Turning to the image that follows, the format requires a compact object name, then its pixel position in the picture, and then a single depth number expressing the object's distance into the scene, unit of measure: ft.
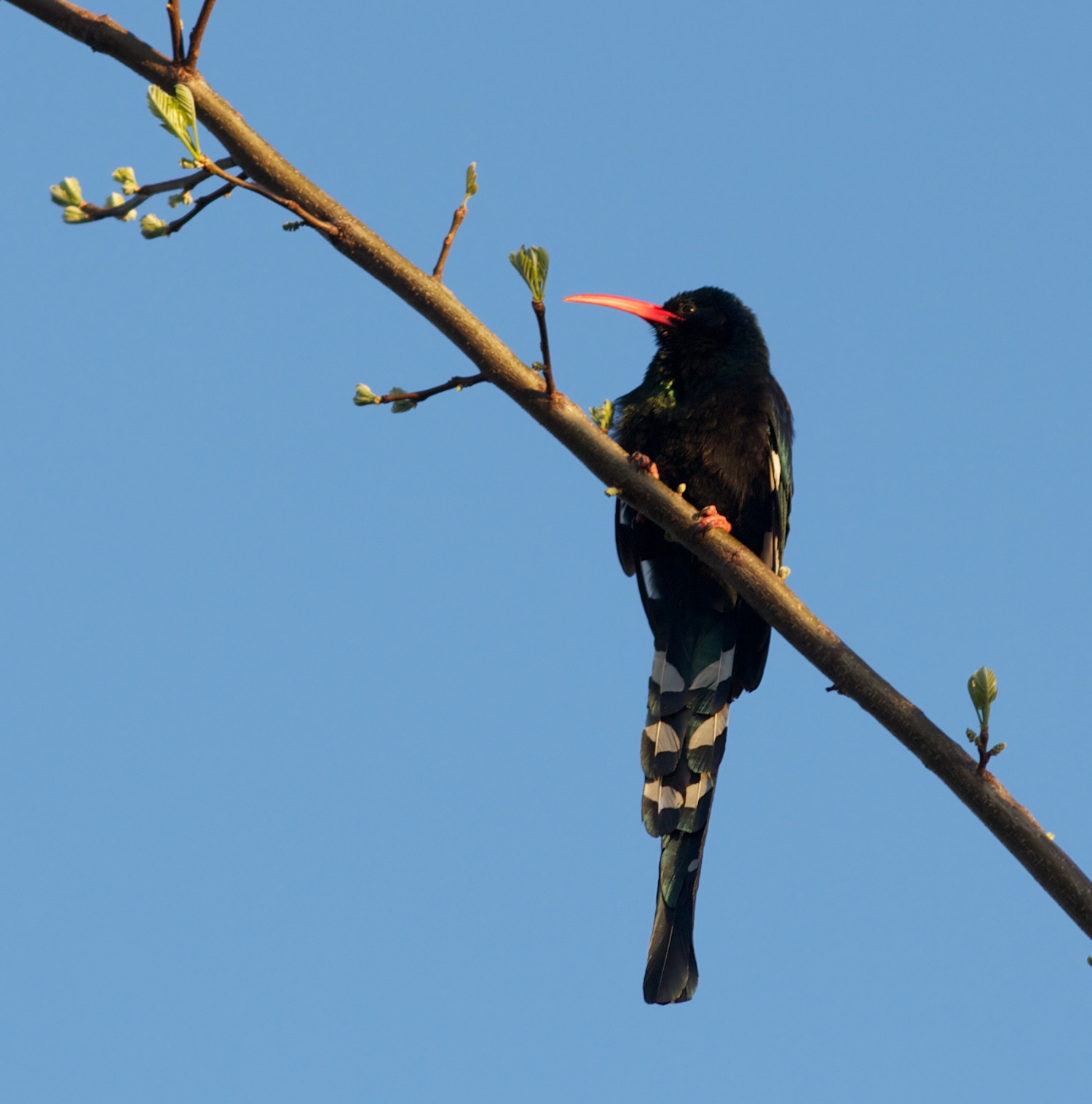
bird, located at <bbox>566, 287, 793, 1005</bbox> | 32.81
